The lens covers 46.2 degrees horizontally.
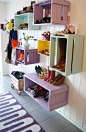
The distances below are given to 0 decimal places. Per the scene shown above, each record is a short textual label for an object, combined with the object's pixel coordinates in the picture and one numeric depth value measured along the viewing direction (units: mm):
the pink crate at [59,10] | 1393
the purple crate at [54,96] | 1493
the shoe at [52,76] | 1675
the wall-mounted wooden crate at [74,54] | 1275
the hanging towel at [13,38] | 2632
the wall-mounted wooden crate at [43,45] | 1882
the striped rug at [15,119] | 1513
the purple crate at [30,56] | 2001
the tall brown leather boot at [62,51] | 1471
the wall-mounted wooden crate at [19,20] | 2308
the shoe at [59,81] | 1591
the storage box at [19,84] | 2270
